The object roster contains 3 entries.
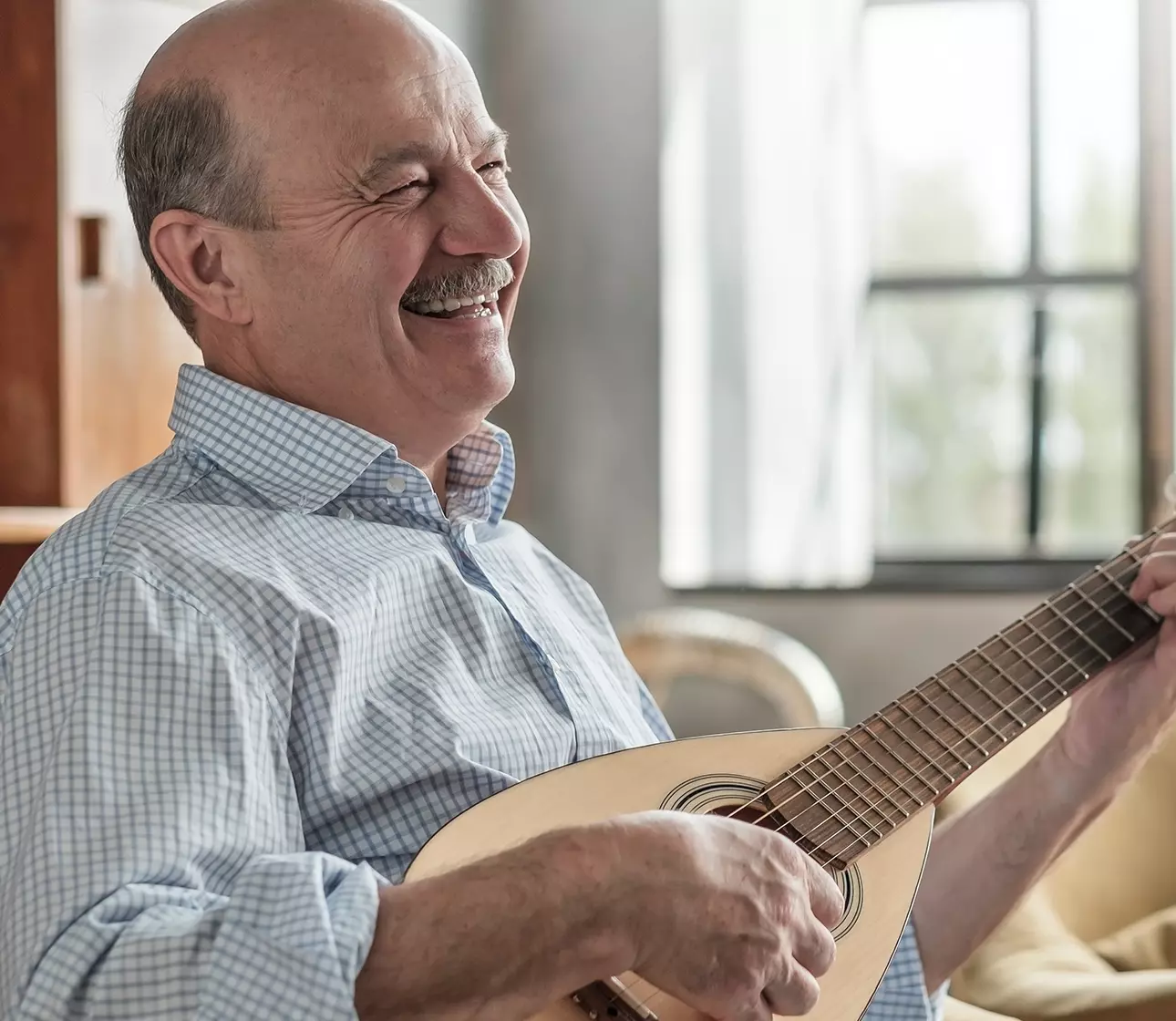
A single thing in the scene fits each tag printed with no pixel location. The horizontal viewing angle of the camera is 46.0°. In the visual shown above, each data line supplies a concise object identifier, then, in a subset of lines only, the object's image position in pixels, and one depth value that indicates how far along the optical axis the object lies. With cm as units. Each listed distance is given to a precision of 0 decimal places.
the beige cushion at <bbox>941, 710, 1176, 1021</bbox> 154
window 354
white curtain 354
